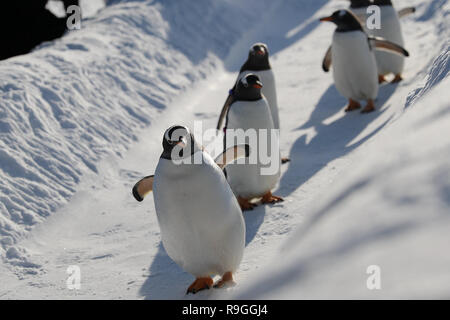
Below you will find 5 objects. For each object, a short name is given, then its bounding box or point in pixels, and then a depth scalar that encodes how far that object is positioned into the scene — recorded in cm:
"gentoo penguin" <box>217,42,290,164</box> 1184
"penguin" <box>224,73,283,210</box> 952
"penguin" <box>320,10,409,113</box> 1320
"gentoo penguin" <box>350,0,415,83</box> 1491
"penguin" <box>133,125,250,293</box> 671
